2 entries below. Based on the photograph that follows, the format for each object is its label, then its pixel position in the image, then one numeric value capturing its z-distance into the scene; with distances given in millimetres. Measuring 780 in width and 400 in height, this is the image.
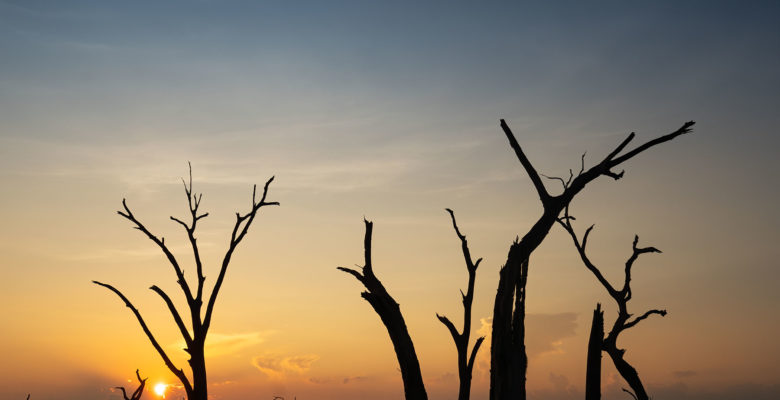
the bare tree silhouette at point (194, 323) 15844
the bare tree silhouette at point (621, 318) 18203
